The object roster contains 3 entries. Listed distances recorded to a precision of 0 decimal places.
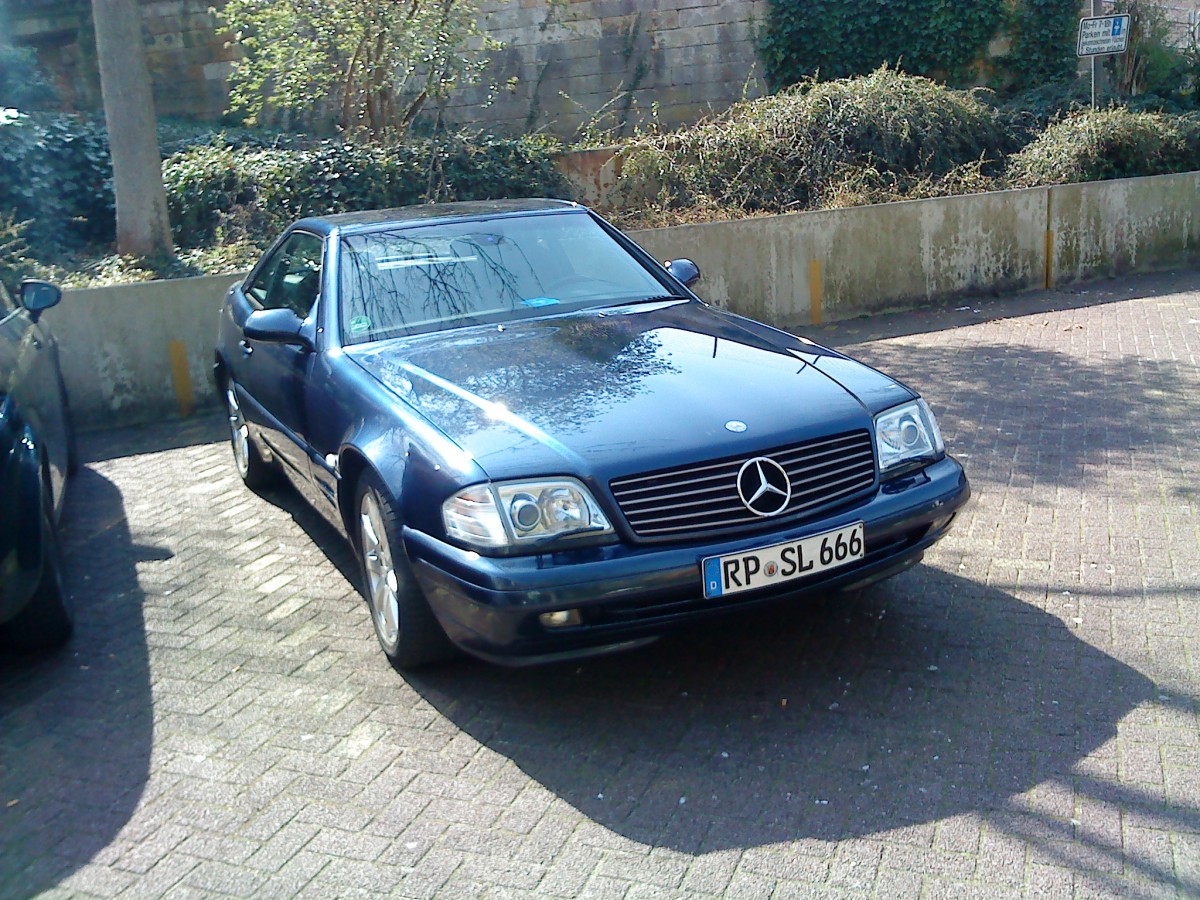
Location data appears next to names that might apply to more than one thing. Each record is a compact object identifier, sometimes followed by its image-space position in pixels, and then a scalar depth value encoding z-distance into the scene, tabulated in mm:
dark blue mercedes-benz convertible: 3607
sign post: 14000
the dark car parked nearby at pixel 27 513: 4309
